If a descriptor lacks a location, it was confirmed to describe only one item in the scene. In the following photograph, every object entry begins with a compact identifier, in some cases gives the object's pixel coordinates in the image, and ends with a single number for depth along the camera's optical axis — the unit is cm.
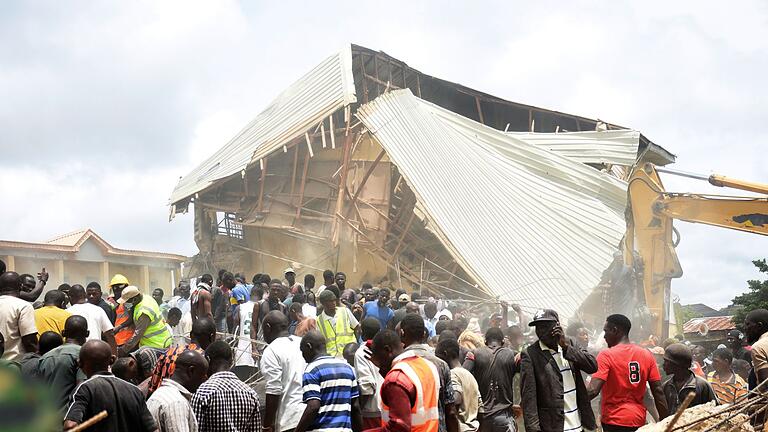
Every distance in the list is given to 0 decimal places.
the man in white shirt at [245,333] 1004
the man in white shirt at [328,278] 1220
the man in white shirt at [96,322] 829
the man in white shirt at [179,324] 1085
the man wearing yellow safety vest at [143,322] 927
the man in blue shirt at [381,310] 1129
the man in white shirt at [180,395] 545
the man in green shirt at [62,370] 614
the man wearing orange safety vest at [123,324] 928
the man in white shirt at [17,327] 717
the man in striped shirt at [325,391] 623
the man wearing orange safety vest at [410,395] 534
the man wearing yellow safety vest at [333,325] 949
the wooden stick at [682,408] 418
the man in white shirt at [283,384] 707
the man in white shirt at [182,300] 1330
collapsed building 1803
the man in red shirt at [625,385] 726
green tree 2306
